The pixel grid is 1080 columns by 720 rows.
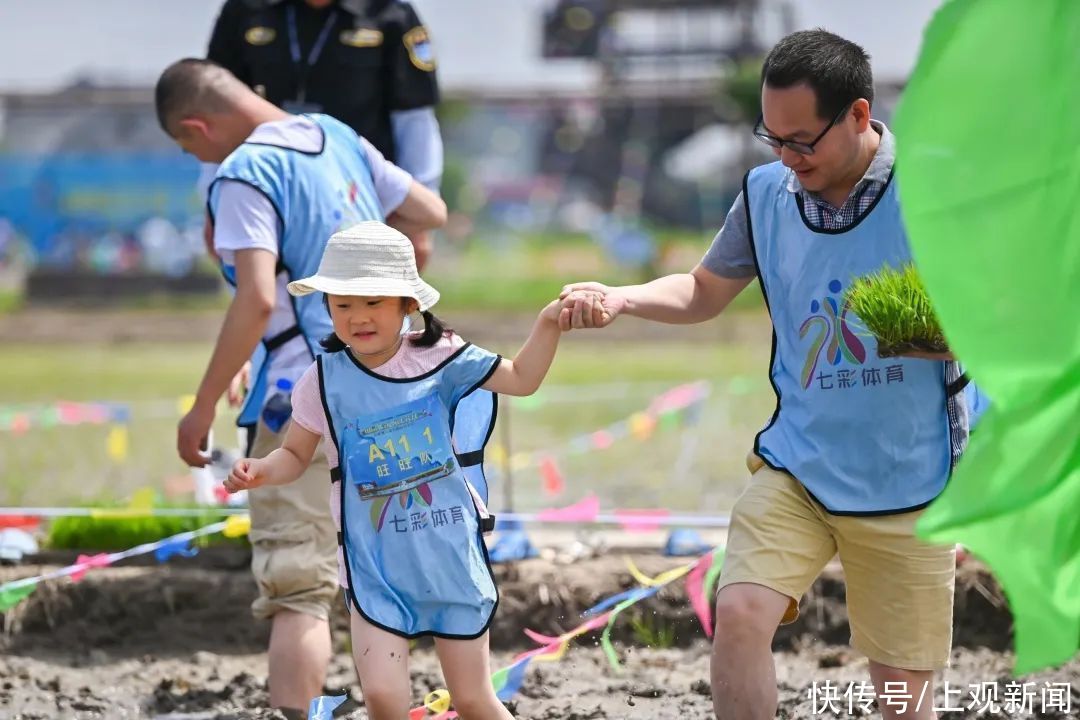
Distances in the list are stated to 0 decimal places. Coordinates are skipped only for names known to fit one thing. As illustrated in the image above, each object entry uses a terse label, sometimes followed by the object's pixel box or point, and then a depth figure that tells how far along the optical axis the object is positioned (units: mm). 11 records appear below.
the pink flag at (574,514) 12406
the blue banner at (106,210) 58062
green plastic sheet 5980
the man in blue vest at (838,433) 7414
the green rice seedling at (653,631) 11297
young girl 7621
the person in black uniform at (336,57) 10359
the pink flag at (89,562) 11453
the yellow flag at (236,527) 11937
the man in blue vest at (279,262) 8859
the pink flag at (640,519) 12359
